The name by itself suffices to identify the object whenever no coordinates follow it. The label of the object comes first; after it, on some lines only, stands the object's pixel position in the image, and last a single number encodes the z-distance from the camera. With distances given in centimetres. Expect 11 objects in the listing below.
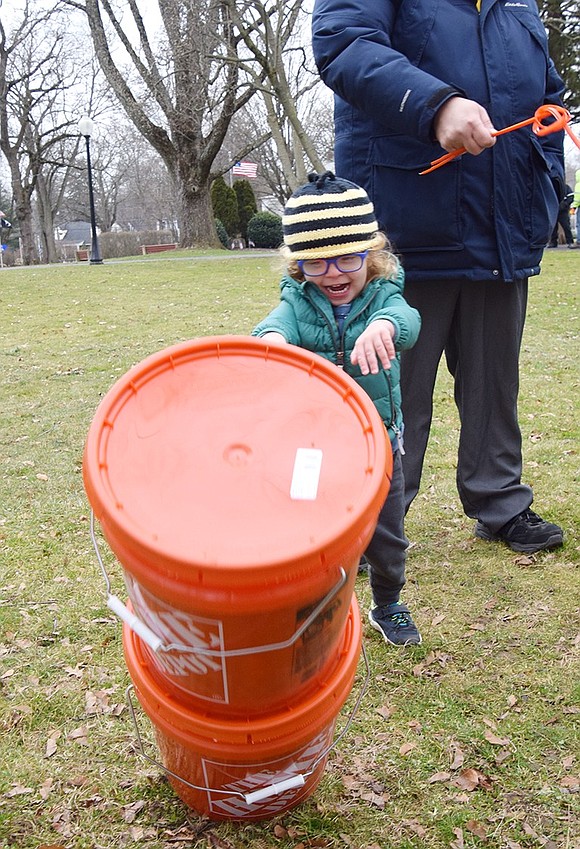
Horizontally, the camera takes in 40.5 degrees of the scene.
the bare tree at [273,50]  1705
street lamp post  1784
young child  198
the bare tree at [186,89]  1811
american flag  2570
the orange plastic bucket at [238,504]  126
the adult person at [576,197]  1436
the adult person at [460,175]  220
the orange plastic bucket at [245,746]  153
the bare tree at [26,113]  2991
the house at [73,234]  7425
